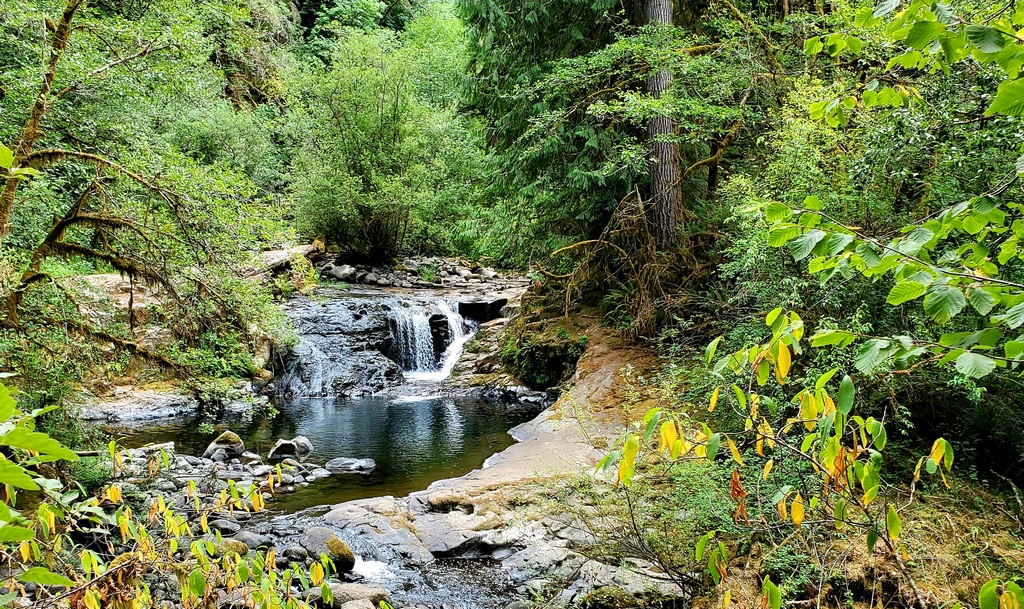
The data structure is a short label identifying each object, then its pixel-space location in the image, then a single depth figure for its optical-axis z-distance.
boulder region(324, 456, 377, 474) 8.65
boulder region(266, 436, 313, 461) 9.19
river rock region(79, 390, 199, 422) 11.21
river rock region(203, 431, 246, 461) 9.26
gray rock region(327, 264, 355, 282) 20.27
